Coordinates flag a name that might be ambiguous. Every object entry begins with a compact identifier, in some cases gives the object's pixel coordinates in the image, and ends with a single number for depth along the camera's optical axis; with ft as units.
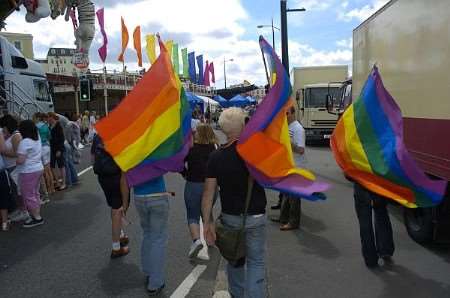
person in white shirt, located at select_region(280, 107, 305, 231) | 23.24
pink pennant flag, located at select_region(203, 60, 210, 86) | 189.93
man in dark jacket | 17.69
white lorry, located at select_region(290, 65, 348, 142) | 71.72
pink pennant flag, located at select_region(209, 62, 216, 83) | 201.05
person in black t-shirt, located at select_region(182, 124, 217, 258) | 19.17
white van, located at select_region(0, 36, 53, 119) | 42.58
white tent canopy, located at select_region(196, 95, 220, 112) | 129.70
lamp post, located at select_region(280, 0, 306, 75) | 60.82
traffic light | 62.39
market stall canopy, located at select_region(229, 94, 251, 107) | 129.18
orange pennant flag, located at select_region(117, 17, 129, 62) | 107.95
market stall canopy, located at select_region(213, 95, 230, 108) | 140.54
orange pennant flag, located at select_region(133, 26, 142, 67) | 112.57
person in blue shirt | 15.53
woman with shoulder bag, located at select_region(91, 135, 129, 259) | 18.98
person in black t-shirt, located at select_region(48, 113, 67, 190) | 35.55
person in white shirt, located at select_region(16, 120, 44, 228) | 24.38
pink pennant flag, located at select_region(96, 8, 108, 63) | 99.38
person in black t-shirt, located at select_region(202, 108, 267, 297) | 12.51
